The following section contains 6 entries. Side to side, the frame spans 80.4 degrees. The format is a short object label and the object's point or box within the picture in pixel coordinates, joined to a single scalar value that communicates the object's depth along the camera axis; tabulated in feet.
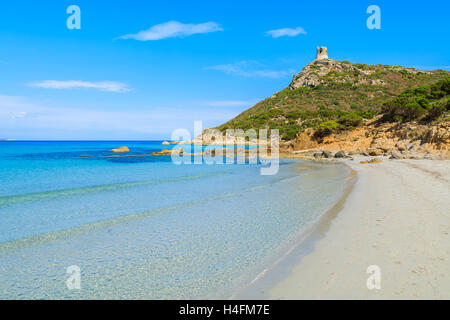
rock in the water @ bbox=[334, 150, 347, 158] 104.99
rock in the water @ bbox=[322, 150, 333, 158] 109.81
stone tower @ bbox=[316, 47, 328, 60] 329.93
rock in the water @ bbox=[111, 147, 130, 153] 187.38
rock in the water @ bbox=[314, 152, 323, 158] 110.95
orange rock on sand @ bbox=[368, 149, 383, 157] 96.94
